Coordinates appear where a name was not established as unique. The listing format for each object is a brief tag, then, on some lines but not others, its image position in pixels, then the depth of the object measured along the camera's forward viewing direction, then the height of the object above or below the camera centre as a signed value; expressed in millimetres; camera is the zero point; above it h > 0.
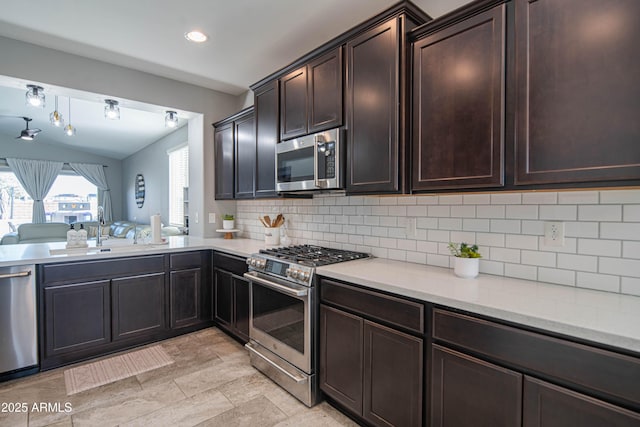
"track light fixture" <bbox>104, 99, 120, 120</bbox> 3113 +1026
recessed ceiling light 2520 +1439
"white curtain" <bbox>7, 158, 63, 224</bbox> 7125 +814
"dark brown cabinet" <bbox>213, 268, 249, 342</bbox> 2762 -878
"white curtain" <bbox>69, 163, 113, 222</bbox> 8203 +879
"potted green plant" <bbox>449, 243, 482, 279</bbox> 1697 -285
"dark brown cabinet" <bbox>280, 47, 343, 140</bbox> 2181 +864
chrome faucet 3022 -139
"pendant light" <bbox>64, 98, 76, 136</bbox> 4119 +1082
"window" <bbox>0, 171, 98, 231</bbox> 7094 +266
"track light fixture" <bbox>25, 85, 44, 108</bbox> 2723 +1035
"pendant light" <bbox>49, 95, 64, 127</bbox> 3277 +987
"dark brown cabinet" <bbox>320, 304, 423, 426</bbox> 1512 -865
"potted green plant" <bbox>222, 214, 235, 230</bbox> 3815 -139
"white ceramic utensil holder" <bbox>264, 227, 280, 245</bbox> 3176 -250
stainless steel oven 2023 -752
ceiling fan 5637 +1446
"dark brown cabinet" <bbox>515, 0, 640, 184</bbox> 1143 +474
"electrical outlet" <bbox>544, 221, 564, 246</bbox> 1547 -120
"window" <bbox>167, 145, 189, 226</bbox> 5495 +479
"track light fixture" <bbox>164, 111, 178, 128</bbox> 3594 +1072
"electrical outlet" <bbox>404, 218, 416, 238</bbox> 2165 -128
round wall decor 7481 +529
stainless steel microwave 2152 +361
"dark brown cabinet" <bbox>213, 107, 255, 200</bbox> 3206 +609
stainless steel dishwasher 2283 -819
